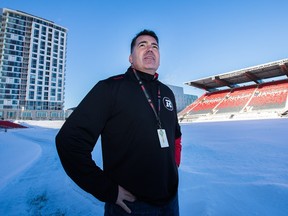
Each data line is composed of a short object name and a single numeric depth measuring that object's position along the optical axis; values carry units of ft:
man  2.96
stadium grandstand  62.70
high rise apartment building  136.77
